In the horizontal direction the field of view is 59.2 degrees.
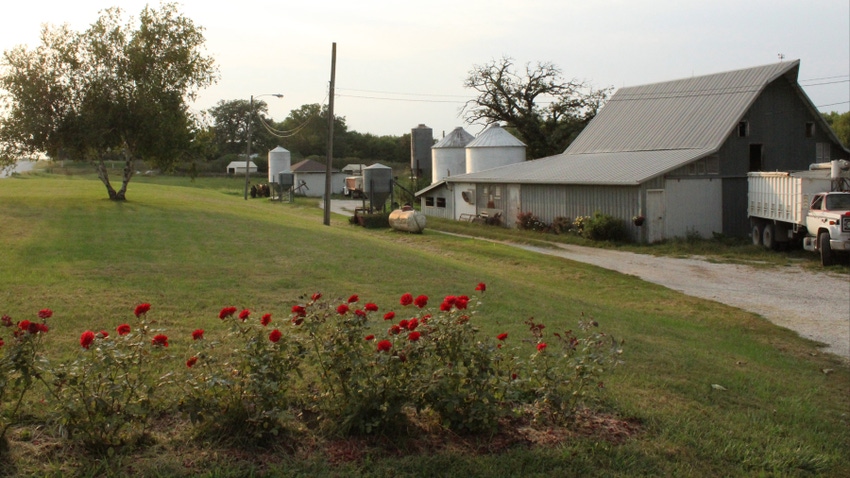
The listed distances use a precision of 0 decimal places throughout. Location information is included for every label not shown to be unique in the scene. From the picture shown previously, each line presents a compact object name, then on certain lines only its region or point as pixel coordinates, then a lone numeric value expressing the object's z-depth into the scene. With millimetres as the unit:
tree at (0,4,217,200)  28734
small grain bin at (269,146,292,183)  69812
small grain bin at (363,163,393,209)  37250
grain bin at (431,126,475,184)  57406
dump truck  22766
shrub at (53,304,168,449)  4578
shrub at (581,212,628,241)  30797
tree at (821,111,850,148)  68062
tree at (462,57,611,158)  62156
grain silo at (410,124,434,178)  70188
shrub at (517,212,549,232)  35903
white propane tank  31781
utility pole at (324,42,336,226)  31925
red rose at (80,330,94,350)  4369
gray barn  30688
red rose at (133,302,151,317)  4764
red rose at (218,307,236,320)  4895
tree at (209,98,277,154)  114125
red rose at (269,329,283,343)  4895
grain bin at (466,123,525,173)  50500
